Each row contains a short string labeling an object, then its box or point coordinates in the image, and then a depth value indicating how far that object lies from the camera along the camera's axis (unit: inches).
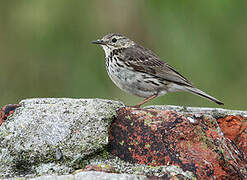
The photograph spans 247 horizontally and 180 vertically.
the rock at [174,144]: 221.6
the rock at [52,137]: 221.6
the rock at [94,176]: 187.8
